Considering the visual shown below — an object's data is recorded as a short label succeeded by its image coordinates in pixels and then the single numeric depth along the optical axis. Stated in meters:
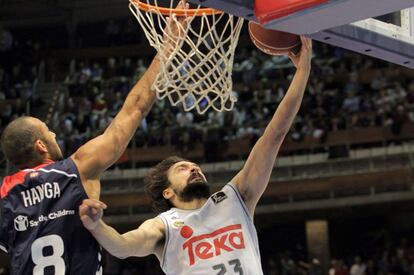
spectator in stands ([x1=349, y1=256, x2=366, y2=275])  12.99
